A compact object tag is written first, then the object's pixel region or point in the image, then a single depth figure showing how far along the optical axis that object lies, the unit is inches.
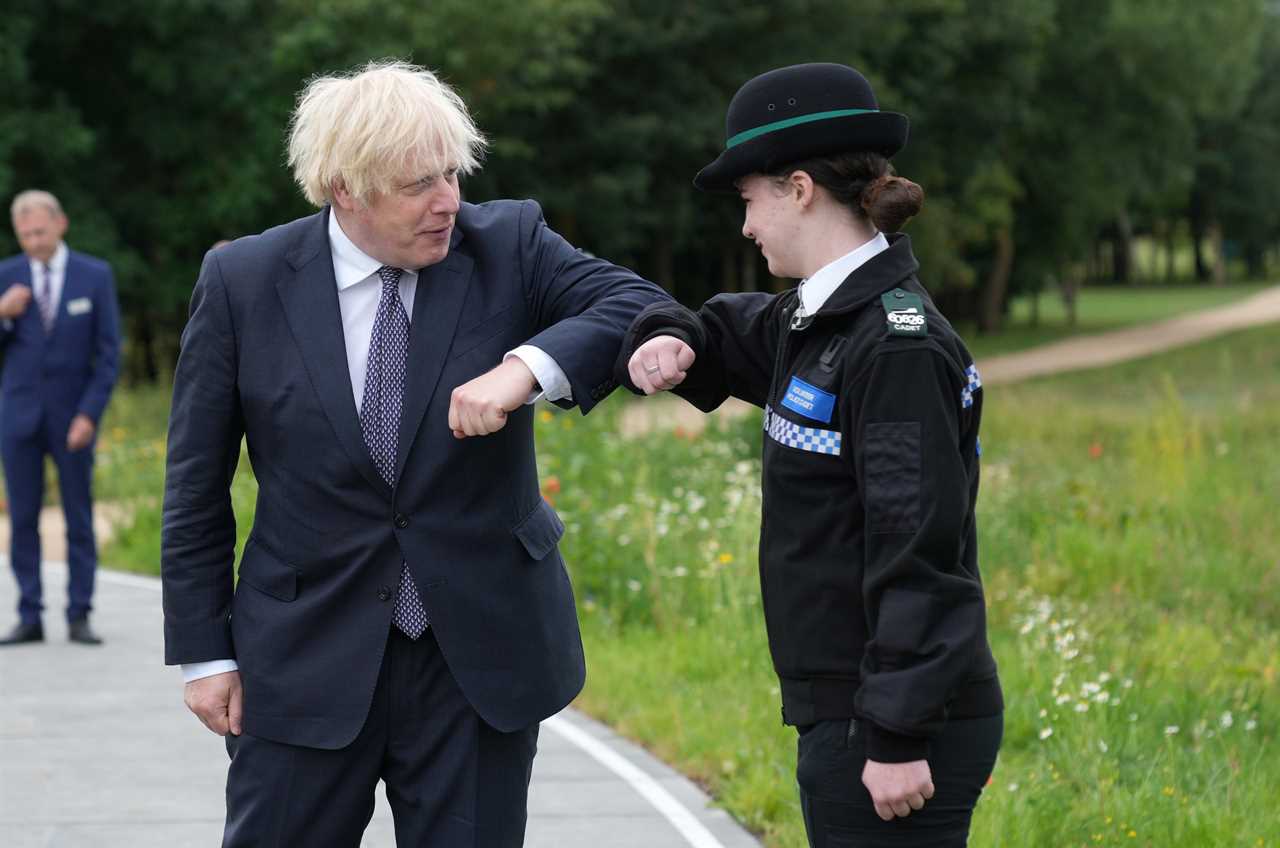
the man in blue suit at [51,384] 339.3
